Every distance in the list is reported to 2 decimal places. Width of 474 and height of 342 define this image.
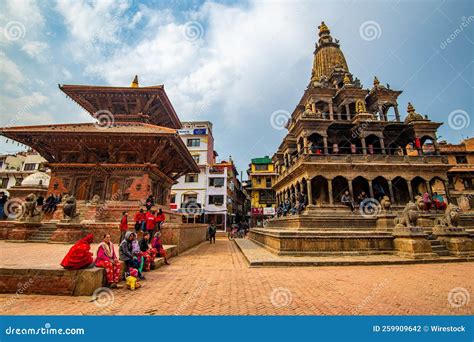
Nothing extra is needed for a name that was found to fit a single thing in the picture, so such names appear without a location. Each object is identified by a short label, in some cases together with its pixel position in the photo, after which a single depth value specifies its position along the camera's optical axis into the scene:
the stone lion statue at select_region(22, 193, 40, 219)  12.20
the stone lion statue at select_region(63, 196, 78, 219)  11.57
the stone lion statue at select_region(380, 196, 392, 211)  14.95
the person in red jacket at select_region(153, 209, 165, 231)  10.30
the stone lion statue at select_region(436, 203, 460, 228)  11.20
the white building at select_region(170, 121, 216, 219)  34.78
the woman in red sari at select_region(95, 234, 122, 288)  5.44
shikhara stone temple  10.55
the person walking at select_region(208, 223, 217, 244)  21.53
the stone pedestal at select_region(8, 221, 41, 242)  11.90
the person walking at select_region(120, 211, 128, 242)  9.31
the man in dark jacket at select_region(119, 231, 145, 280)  6.34
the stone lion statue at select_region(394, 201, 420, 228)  10.52
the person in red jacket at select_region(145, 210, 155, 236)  9.84
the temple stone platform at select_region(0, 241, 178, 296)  4.86
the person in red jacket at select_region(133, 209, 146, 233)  9.88
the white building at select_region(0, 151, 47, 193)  40.16
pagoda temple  14.10
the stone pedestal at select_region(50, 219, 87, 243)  11.22
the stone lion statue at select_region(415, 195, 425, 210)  15.58
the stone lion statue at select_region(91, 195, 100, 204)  14.14
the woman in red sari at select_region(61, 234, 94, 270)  4.97
